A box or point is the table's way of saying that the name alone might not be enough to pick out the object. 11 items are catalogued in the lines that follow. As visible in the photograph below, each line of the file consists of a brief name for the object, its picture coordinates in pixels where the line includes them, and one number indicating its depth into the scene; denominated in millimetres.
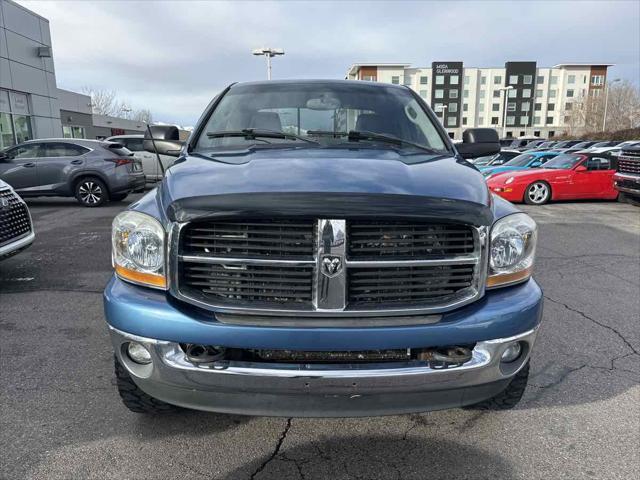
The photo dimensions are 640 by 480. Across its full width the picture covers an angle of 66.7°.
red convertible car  12656
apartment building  92688
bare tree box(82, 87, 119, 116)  75312
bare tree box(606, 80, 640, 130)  65438
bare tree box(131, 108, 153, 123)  89438
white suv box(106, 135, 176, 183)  15078
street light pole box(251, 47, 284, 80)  21016
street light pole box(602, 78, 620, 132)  64188
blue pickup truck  1956
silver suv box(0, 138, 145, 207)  11609
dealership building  18781
